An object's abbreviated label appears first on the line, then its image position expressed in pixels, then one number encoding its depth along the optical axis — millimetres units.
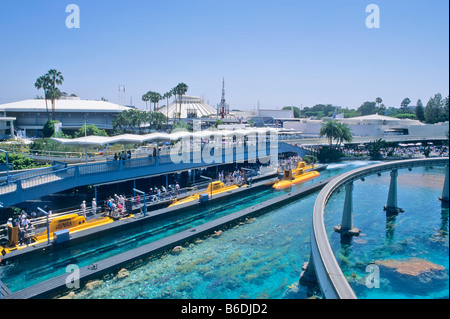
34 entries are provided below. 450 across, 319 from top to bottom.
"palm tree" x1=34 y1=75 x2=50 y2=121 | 50088
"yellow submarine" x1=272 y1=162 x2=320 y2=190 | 40125
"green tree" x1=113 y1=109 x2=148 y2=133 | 58188
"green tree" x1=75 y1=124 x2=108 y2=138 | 48312
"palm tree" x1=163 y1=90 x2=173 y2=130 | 69200
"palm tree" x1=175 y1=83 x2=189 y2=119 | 66994
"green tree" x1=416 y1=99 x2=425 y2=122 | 102125
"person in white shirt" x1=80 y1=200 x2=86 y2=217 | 23708
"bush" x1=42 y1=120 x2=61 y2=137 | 55125
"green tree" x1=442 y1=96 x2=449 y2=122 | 84112
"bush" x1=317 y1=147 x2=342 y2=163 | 61544
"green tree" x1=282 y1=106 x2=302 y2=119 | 163800
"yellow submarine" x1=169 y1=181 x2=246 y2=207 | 29800
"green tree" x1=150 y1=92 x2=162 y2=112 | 67875
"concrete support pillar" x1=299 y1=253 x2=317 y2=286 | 17656
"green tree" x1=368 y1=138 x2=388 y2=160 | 64375
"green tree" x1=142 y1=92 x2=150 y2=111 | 67925
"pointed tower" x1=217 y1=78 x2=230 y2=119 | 114662
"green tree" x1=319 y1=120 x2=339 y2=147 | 63531
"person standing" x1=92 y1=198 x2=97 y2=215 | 24641
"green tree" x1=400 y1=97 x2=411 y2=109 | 177975
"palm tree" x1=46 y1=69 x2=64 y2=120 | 49938
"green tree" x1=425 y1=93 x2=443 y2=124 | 92188
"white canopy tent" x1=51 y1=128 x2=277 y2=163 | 25819
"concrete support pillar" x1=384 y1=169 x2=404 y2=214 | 31841
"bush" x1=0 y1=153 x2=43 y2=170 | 30105
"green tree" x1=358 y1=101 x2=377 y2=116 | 172888
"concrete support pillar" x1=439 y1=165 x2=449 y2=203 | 36000
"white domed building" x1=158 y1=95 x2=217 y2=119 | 111306
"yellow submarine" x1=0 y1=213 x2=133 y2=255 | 19484
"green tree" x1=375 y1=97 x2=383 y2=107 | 157625
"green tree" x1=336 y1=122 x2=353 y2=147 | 63469
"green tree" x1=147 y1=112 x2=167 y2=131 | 59688
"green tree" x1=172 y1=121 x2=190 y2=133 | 60650
